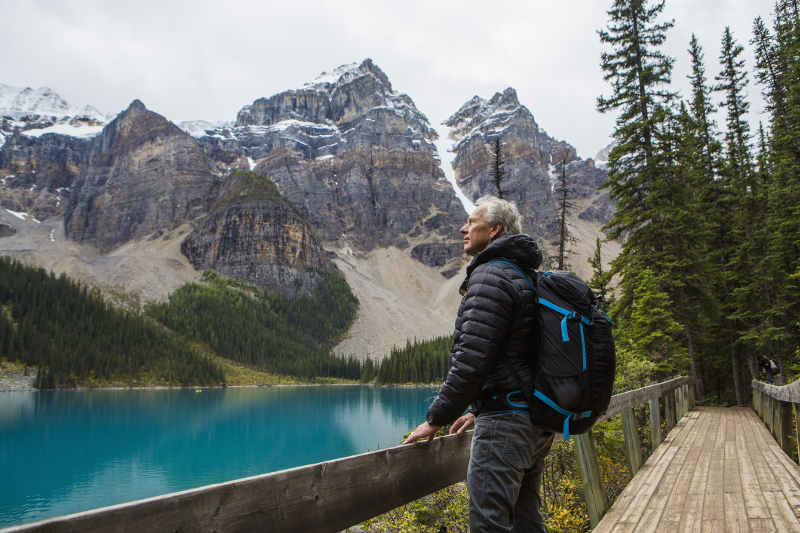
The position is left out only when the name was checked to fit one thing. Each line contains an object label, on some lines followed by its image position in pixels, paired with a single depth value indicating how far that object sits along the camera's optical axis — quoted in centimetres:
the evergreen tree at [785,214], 1595
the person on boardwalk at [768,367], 1448
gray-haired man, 242
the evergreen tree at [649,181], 1614
